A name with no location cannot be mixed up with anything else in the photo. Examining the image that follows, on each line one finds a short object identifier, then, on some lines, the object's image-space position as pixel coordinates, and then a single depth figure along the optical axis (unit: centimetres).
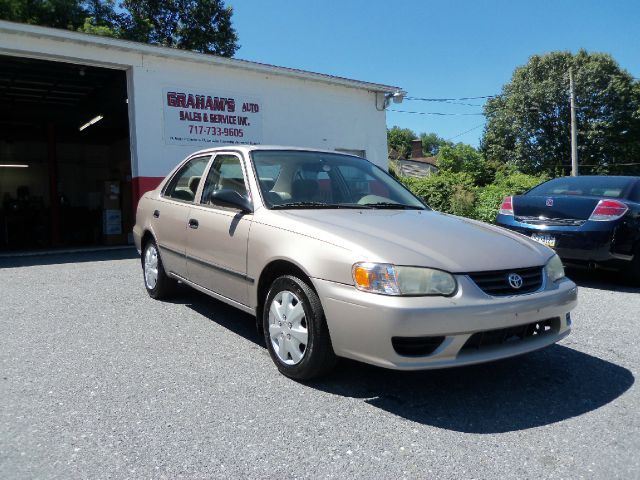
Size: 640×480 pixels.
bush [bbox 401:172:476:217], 1295
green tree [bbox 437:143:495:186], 3681
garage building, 1061
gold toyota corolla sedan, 271
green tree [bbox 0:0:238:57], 2622
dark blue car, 579
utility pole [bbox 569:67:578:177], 2969
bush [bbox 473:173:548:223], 1212
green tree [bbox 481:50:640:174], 3894
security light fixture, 1470
